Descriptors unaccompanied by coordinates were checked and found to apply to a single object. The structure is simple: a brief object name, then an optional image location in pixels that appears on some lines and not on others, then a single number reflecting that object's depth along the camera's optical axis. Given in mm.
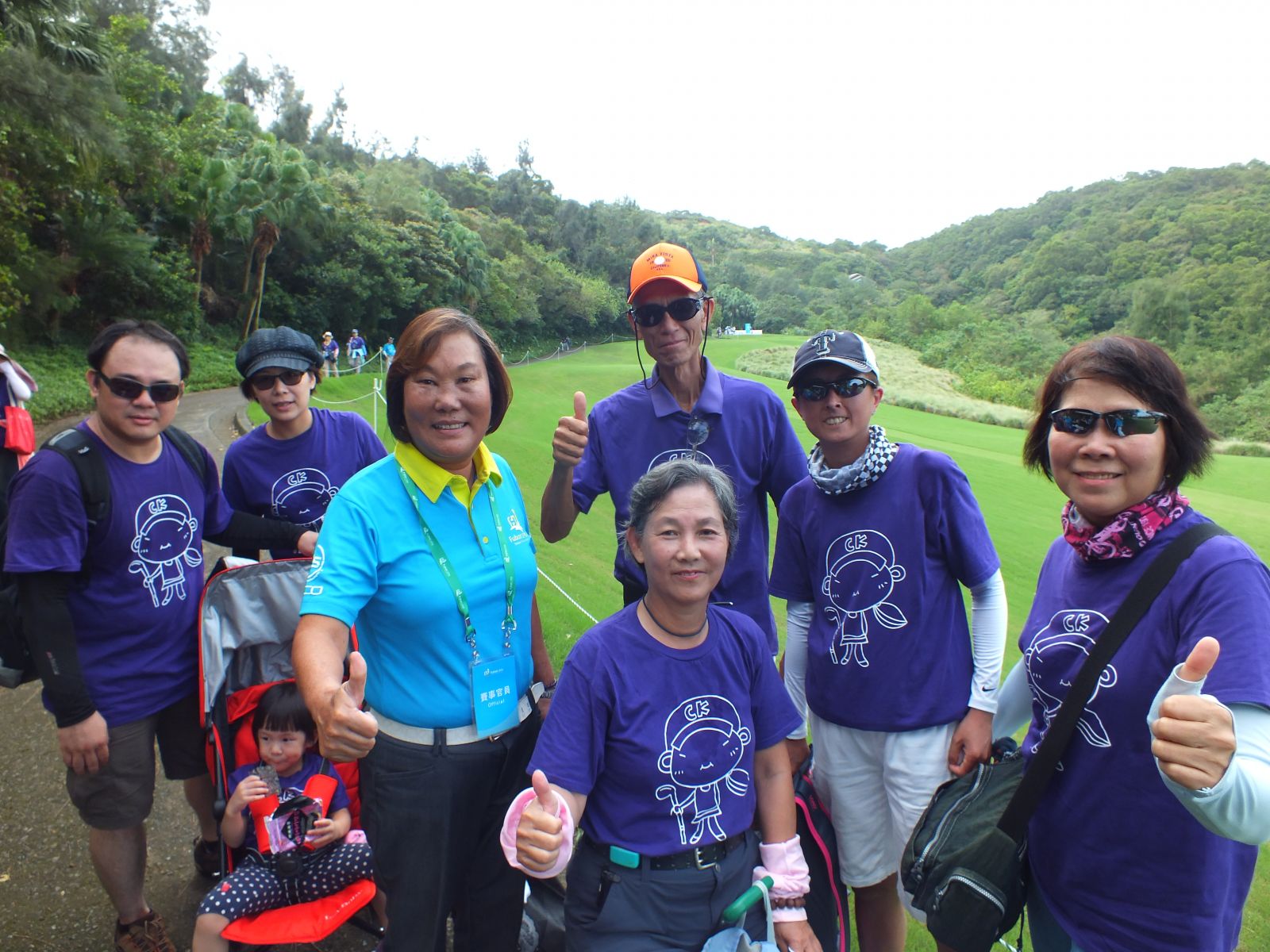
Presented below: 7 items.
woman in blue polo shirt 2020
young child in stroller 2541
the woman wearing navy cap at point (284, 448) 3256
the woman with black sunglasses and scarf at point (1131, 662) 1596
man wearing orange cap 2756
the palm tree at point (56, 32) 14531
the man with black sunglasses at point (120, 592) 2449
